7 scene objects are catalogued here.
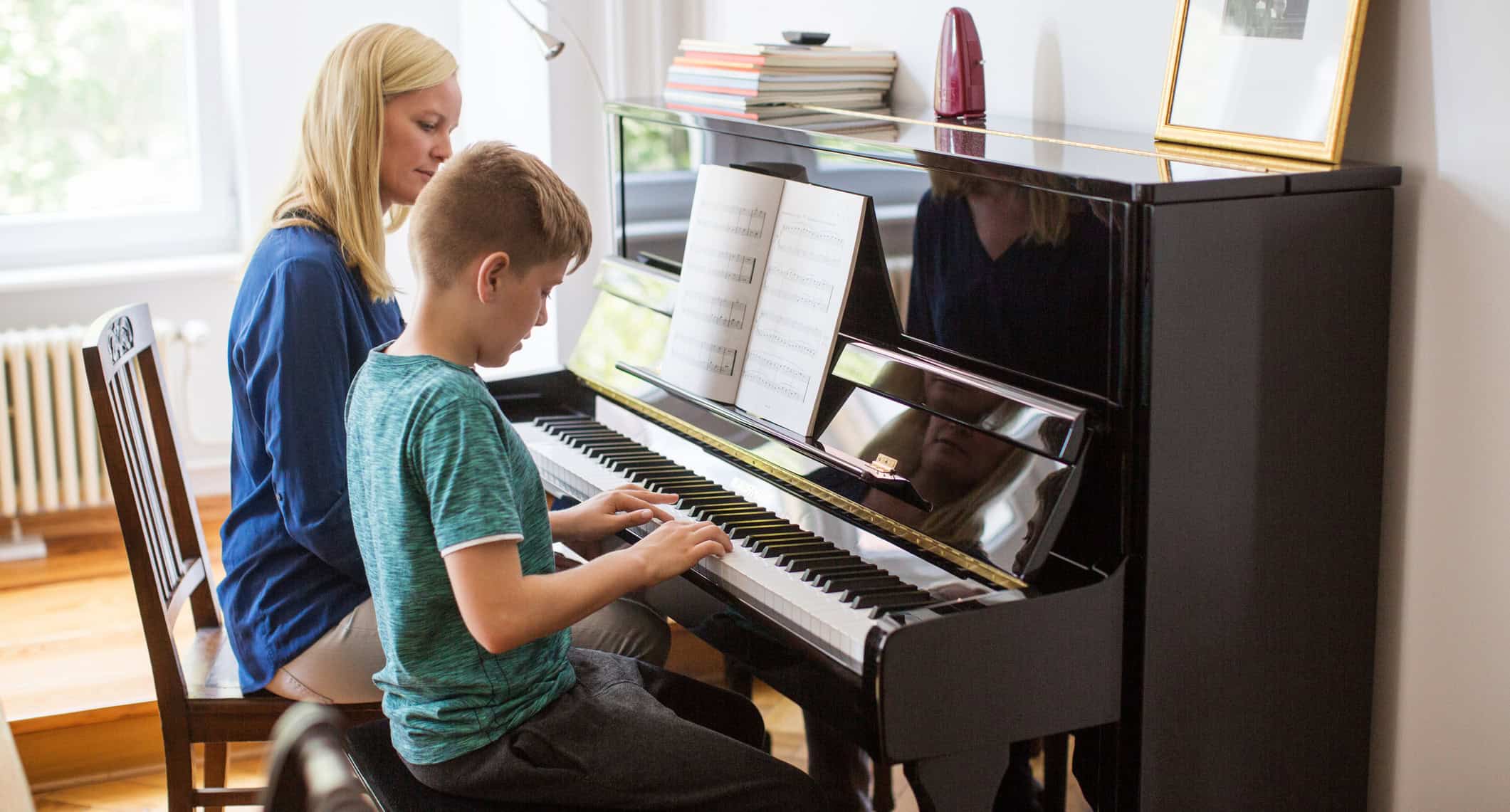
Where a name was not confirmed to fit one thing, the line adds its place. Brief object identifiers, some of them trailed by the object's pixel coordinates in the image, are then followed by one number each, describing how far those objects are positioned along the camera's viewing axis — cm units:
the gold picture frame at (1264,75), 141
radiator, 352
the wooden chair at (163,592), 177
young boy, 130
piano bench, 140
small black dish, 223
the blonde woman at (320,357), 171
